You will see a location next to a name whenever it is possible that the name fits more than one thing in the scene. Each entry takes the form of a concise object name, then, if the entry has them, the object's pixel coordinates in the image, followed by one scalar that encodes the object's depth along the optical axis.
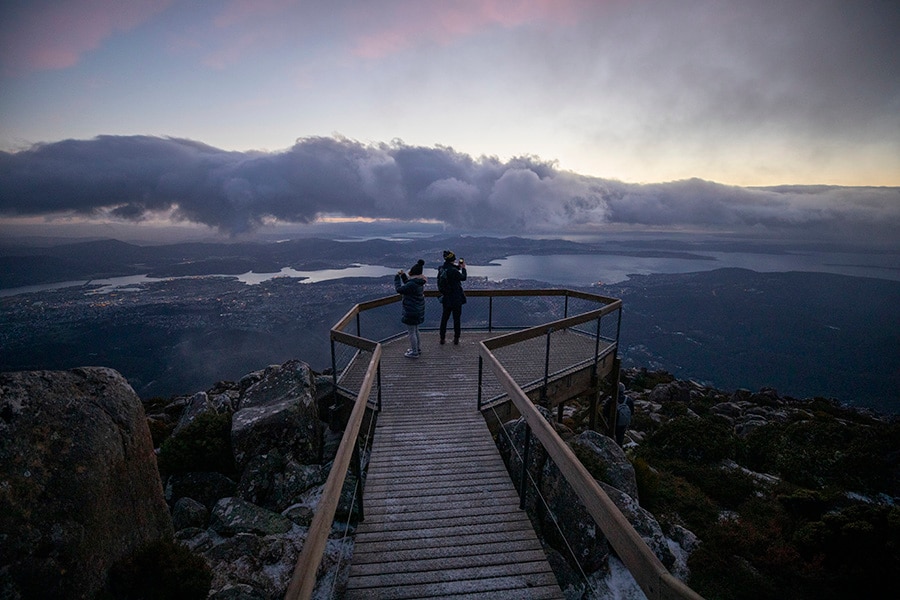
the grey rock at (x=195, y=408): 7.07
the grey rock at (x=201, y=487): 5.70
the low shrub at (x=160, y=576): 3.26
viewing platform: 2.66
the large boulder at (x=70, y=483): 2.73
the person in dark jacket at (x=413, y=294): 8.16
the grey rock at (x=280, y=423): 6.17
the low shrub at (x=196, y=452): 6.17
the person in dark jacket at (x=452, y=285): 8.77
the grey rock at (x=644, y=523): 5.06
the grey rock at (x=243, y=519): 4.84
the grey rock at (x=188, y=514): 4.97
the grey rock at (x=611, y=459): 6.06
